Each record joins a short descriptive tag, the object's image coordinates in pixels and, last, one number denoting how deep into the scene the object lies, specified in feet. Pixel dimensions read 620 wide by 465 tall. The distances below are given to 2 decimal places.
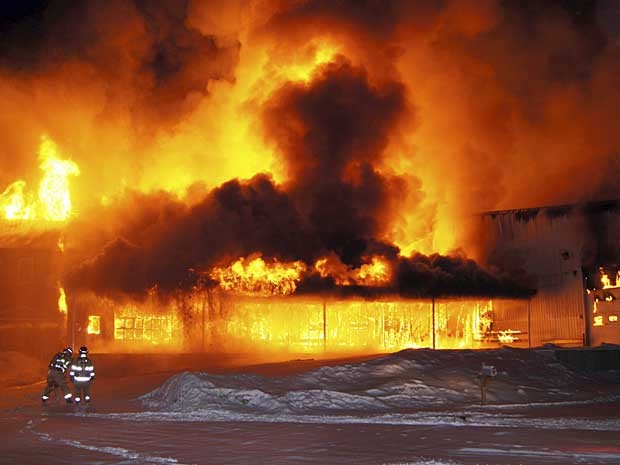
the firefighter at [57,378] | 59.62
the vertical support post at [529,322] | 102.01
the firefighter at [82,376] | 59.41
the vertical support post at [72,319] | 101.96
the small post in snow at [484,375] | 57.93
